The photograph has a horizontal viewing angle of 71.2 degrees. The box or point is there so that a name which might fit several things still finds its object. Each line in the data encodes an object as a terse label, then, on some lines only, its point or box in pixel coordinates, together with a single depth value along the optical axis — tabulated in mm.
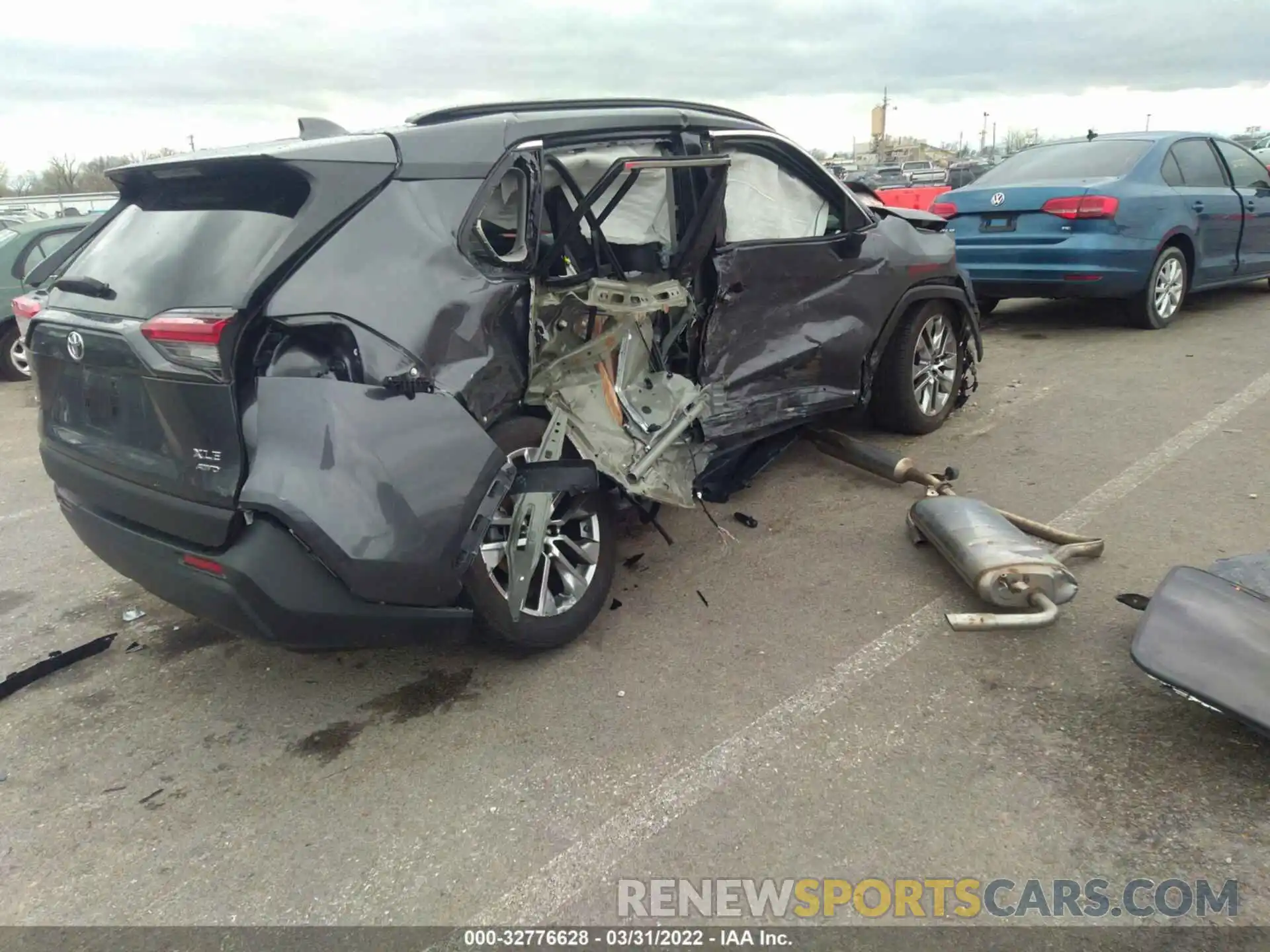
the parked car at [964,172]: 22891
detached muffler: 3330
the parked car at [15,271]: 8672
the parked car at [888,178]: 26156
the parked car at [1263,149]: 21009
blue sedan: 7402
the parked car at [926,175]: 28272
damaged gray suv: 2588
